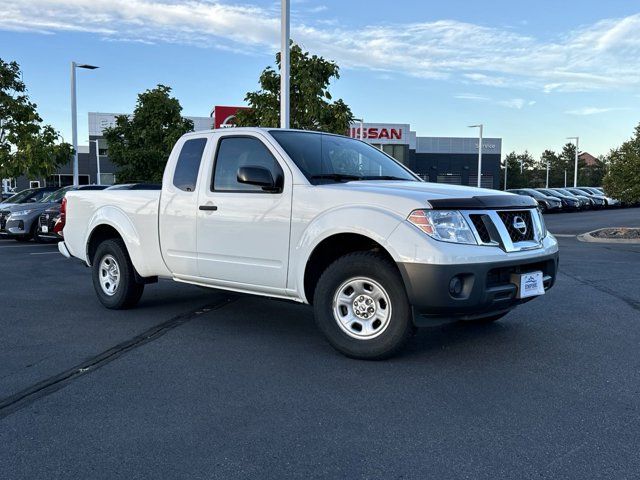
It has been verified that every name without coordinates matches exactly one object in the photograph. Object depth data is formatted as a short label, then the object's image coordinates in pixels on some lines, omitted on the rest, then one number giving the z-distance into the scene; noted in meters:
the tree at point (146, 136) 25.58
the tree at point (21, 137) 21.28
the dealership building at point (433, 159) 55.78
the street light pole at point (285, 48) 12.75
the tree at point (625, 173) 18.08
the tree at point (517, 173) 83.50
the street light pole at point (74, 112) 23.53
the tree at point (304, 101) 16.45
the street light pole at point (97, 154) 52.58
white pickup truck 4.46
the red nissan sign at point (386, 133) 50.57
